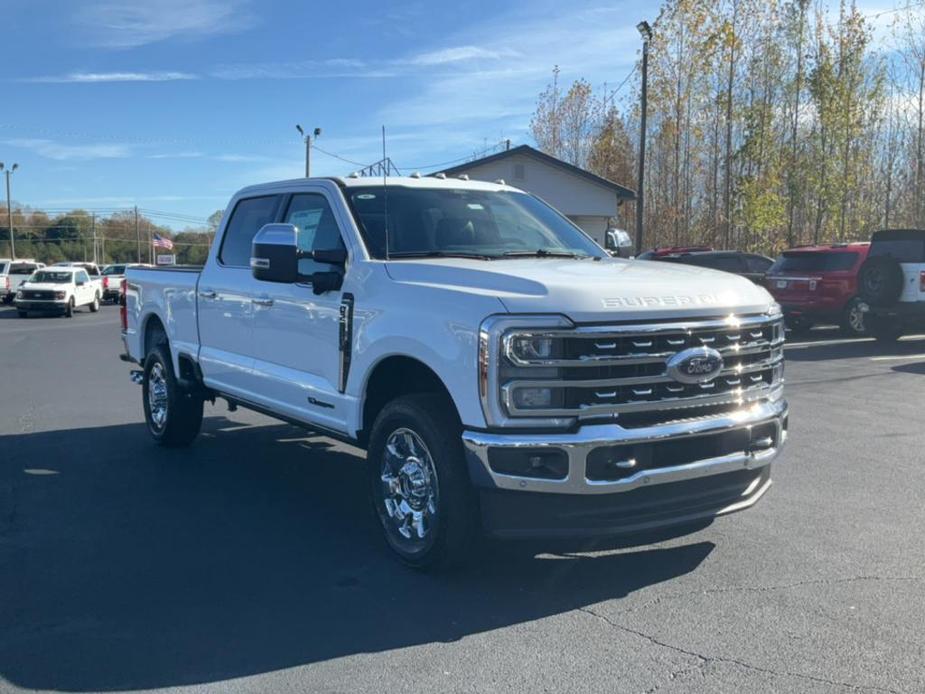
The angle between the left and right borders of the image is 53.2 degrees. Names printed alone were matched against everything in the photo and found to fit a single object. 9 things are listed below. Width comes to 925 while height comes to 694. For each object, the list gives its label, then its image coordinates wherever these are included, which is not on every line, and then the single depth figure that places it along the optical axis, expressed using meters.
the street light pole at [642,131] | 25.86
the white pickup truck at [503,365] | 4.29
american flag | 60.76
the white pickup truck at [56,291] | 30.64
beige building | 34.72
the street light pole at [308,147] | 42.12
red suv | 16.69
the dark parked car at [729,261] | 20.05
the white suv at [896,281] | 14.65
